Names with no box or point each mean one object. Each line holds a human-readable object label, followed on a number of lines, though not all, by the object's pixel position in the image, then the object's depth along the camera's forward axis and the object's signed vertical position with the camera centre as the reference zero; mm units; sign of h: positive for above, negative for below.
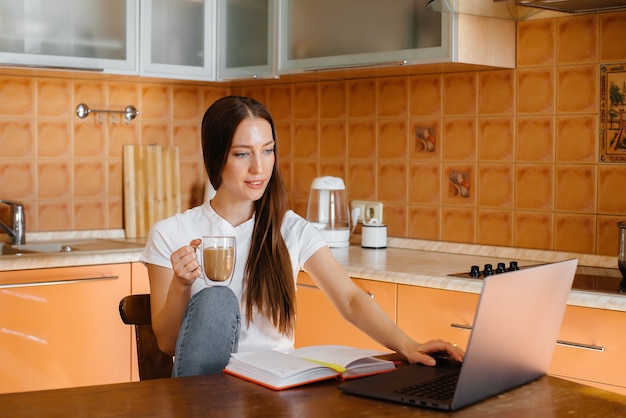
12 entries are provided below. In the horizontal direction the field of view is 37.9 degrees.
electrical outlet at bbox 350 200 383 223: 3783 -128
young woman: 2088 -162
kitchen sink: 3660 -274
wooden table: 1468 -373
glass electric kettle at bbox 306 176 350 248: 3734 -116
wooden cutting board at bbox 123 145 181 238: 4078 -34
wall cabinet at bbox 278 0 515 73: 3105 +521
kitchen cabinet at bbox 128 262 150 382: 3479 -409
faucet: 3693 -180
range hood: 2818 +560
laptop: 1463 -292
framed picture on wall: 3035 +223
